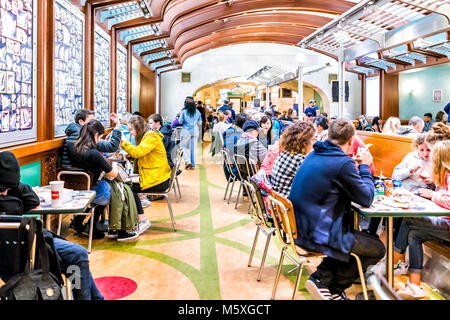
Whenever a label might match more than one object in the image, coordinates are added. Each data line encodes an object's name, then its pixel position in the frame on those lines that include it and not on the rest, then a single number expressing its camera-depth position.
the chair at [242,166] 6.00
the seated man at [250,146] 6.19
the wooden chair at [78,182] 4.48
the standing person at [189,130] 10.52
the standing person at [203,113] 14.26
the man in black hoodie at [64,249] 2.58
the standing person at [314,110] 12.94
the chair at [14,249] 2.16
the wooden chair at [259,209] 3.56
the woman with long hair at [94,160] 4.50
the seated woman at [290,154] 3.68
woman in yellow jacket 5.19
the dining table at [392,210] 2.94
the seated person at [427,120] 12.27
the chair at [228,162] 6.61
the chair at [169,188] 5.22
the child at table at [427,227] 3.27
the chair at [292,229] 2.90
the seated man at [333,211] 2.85
